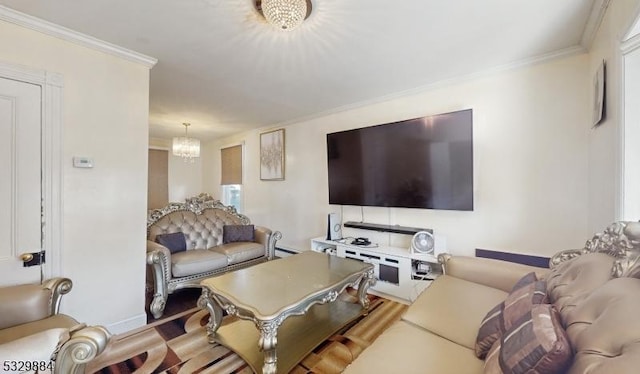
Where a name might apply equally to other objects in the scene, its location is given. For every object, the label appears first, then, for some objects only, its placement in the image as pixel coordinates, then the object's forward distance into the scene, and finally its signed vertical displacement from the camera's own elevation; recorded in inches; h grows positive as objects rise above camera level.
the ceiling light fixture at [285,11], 57.4 +40.6
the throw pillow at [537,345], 27.5 -18.6
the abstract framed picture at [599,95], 65.4 +24.4
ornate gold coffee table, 61.1 -30.6
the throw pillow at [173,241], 115.0 -24.9
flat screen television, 100.1 +10.4
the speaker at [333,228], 136.6 -22.3
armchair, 26.9 -21.7
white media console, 104.1 -35.2
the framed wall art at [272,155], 179.2 +22.8
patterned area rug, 66.5 -47.2
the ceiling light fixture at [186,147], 173.9 +27.9
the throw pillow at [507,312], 41.1 -21.5
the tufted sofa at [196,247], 97.3 -29.7
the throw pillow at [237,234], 137.9 -25.5
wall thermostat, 76.5 +7.6
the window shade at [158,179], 233.6 +7.7
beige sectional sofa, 25.0 -18.8
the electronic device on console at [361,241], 125.4 -27.3
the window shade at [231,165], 213.9 +19.1
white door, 66.3 +2.2
